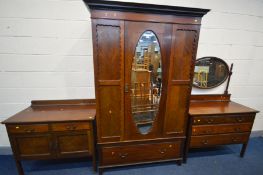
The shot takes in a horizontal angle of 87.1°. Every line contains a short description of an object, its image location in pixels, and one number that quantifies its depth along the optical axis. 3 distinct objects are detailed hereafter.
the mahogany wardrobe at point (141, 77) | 1.39
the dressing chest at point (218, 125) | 1.88
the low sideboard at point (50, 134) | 1.58
